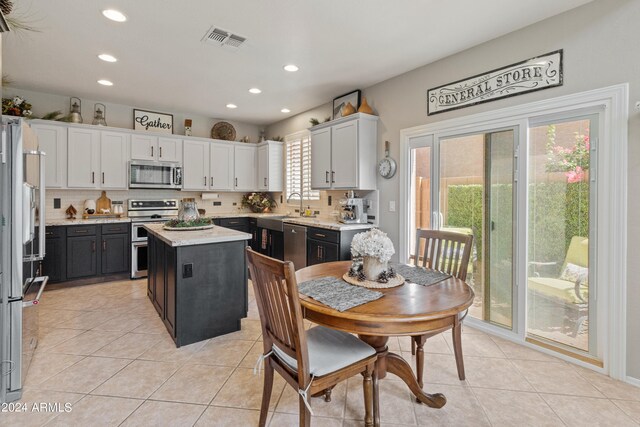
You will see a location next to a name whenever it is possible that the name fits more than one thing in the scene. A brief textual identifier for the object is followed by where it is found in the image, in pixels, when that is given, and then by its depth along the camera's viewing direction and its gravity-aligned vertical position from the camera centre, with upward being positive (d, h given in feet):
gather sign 17.38 +5.02
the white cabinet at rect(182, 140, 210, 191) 17.97 +2.63
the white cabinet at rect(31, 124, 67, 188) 14.29 +2.70
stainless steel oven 15.69 -0.43
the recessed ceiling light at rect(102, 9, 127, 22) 8.38 +5.27
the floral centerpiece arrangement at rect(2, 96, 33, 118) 13.16 +4.38
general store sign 8.43 +3.87
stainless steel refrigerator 6.29 -0.85
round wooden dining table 4.66 -1.55
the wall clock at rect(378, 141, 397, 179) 12.74 +1.87
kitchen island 8.95 -2.15
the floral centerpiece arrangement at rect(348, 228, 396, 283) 6.12 -0.84
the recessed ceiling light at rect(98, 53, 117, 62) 10.97 +5.38
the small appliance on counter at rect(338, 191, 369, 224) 13.50 +0.05
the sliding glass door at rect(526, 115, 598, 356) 8.02 -0.57
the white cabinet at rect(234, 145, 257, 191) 19.83 +2.75
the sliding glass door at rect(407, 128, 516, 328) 9.60 +0.35
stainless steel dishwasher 14.62 -1.59
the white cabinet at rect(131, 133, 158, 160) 16.49 +3.36
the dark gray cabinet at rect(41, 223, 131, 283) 13.85 -1.91
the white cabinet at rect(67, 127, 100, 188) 14.96 +2.51
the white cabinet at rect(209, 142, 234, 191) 18.92 +2.68
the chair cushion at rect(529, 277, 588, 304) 8.40 -2.08
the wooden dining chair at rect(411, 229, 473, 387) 6.92 -1.18
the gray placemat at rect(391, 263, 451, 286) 6.40 -1.35
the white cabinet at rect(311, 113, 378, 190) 13.12 +2.59
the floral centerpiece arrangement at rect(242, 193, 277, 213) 20.62 +0.59
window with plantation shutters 17.60 +2.60
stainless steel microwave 16.44 +1.93
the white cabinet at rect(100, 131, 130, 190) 15.74 +2.57
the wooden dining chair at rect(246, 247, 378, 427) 4.54 -2.30
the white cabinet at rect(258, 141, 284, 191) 19.42 +2.82
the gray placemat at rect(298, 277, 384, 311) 5.08 -1.43
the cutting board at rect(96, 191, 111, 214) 16.39 +0.42
